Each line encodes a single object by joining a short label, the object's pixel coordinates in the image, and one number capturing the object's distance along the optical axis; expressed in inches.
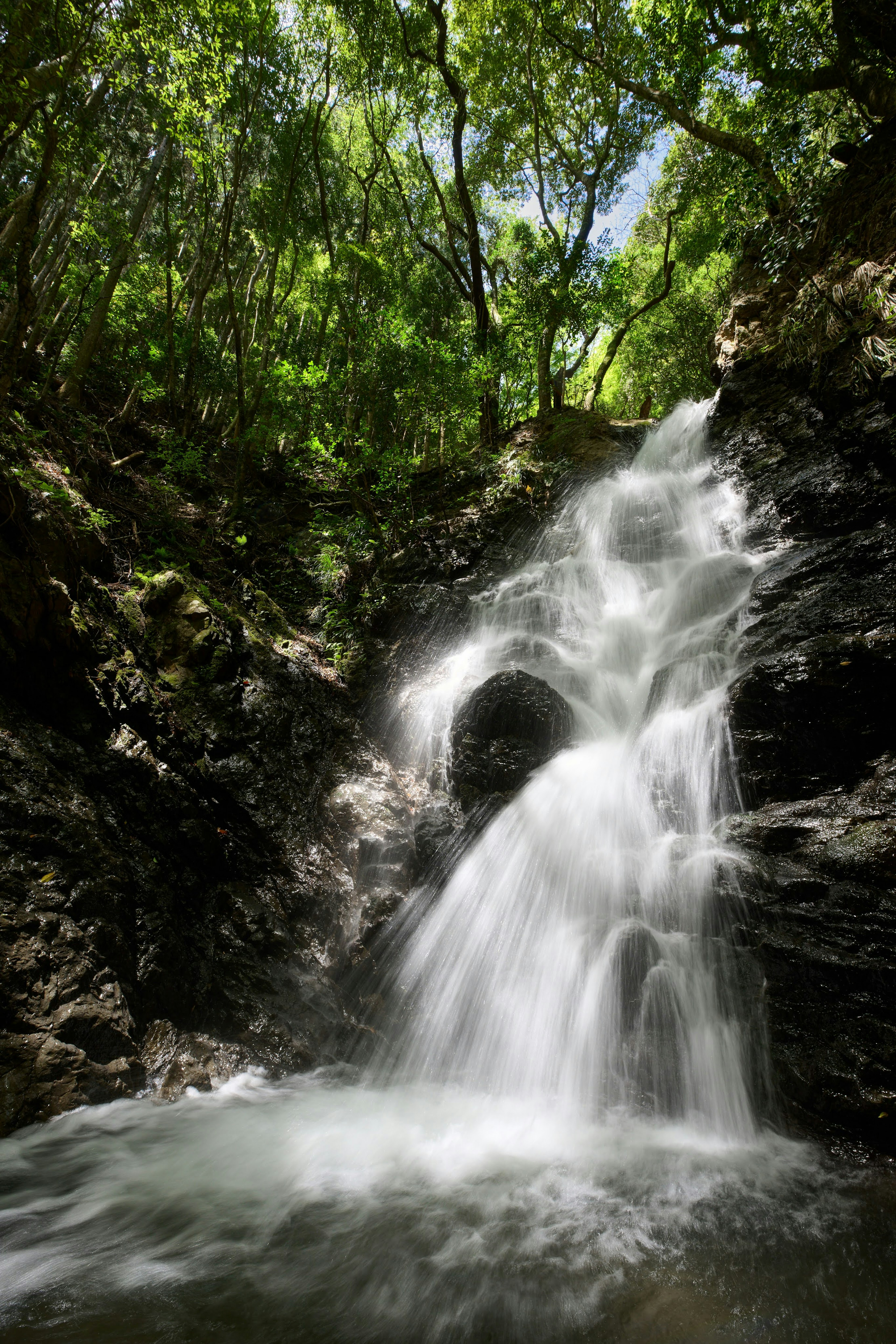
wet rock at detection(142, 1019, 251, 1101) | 140.9
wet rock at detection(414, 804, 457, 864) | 216.4
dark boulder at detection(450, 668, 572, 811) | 243.8
